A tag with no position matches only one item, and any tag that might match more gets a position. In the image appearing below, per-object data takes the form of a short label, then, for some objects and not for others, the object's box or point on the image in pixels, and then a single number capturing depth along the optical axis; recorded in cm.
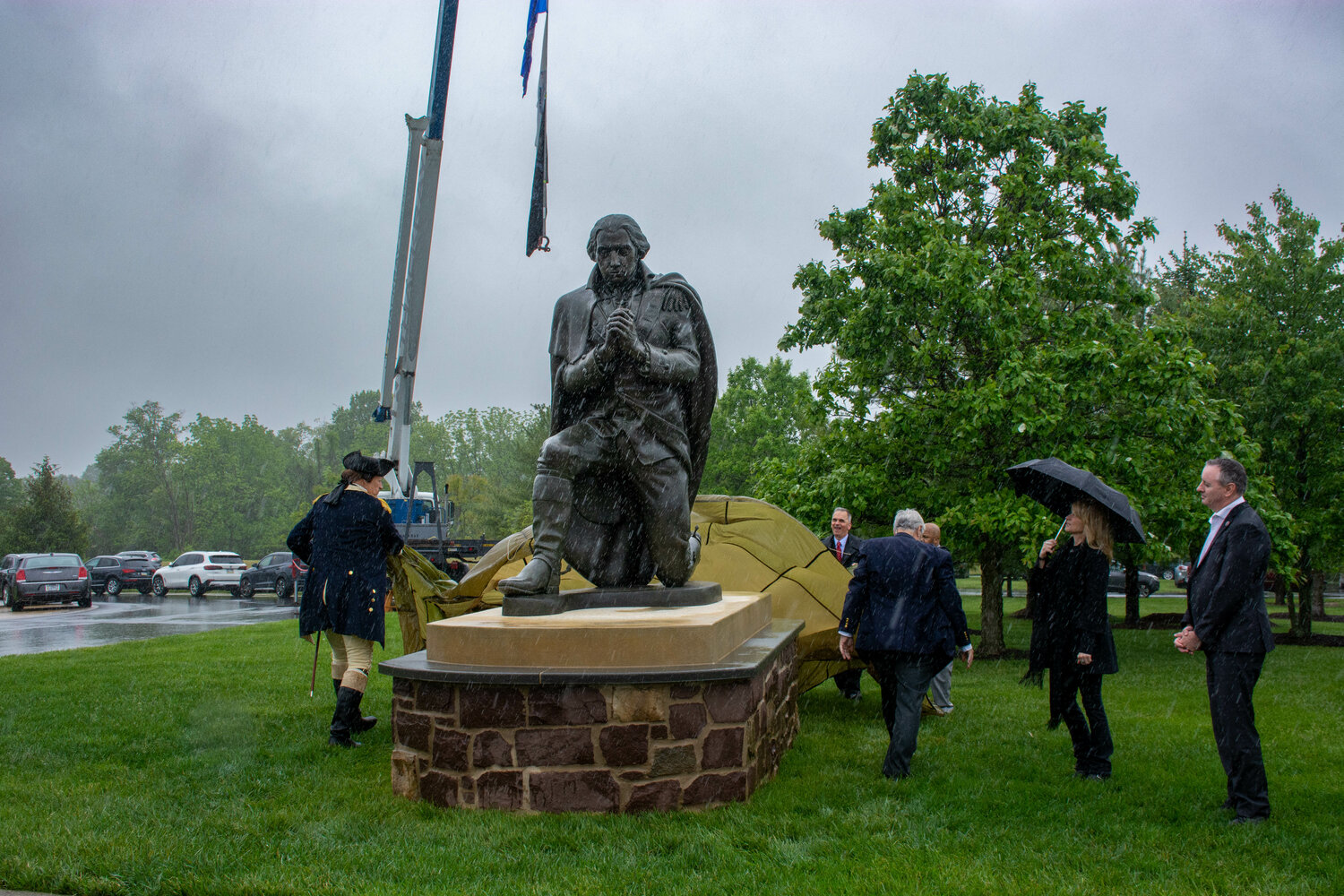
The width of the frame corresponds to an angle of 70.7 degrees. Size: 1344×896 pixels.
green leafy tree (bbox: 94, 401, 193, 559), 6962
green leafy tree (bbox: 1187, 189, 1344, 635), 1534
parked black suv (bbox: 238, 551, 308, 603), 2758
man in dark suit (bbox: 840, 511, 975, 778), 524
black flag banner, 886
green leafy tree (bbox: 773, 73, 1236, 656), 1186
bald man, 743
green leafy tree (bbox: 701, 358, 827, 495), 3064
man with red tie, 820
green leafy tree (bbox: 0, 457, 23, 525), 5953
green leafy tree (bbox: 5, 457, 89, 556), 3797
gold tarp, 723
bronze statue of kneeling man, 516
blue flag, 1111
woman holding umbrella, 516
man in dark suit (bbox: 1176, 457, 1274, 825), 436
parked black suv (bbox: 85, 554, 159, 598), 3091
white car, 2953
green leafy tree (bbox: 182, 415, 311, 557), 6756
